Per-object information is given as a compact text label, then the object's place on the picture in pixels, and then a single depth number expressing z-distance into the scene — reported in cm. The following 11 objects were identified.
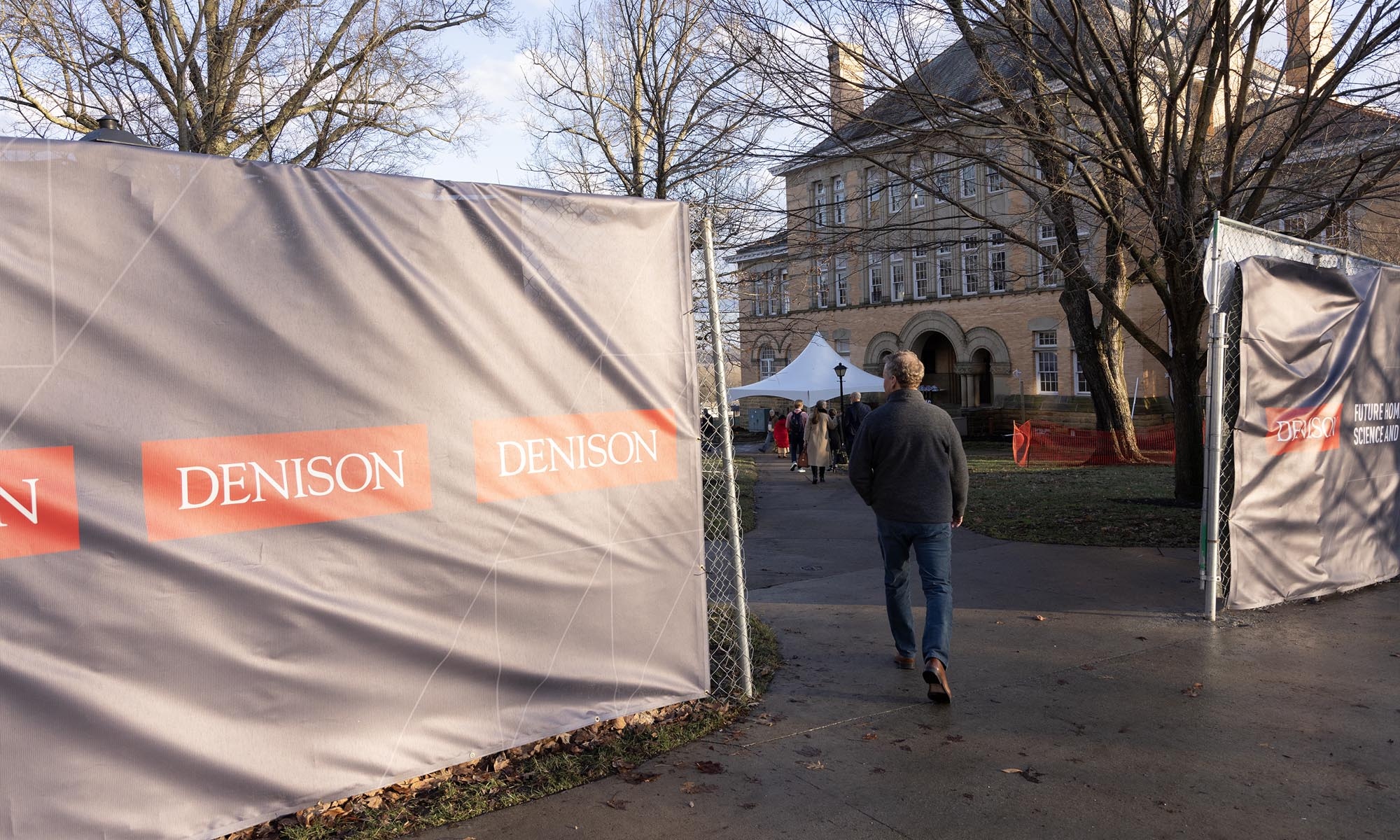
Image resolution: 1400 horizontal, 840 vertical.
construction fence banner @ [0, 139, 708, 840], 320
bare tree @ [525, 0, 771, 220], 1988
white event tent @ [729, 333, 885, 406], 2608
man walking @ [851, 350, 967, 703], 534
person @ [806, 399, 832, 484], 1880
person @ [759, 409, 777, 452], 3295
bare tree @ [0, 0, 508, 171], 1512
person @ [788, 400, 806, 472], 2338
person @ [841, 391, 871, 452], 1719
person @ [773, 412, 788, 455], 2891
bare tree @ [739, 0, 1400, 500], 911
